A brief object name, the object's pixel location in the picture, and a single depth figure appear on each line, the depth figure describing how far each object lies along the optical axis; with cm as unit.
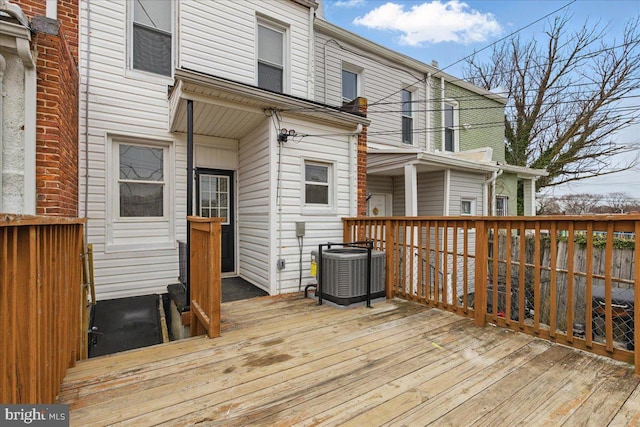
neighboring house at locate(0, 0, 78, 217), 278
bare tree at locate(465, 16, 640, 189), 1192
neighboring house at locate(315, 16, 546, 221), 715
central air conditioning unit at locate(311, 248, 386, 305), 368
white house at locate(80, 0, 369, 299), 434
